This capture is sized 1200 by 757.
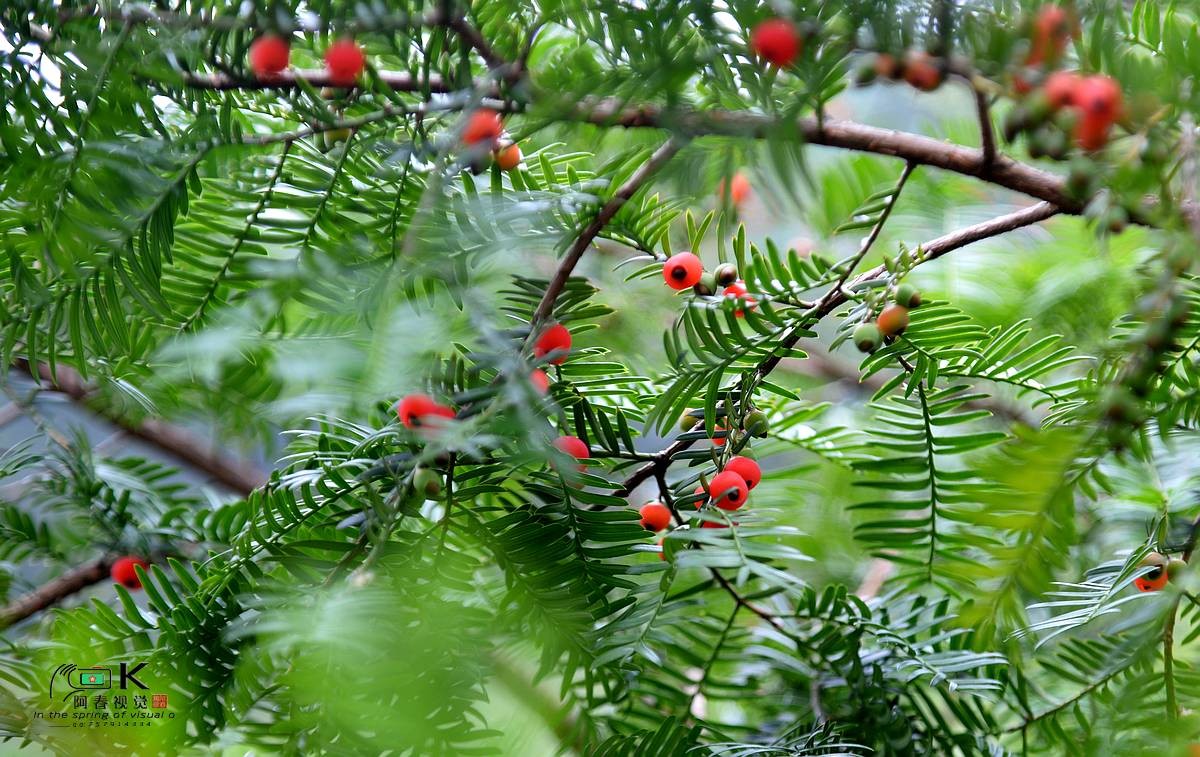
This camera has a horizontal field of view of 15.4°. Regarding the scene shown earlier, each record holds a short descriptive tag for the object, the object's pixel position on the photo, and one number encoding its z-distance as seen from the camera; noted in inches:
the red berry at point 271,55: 43.9
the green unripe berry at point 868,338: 45.1
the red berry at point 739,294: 45.1
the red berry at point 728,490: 45.1
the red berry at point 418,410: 43.7
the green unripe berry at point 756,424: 45.7
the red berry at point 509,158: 46.2
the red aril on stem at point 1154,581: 45.6
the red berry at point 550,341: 44.7
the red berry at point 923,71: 42.0
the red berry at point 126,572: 51.3
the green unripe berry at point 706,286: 46.4
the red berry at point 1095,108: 41.7
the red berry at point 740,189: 56.7
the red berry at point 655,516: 46.8
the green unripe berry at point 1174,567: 44.9
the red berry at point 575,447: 45.6
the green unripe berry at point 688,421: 46.8
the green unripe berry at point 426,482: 44.3
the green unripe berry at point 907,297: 45.1
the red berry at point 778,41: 42.2
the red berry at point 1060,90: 41.7
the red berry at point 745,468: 45.4
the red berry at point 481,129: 44.0
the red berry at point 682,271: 46.3
